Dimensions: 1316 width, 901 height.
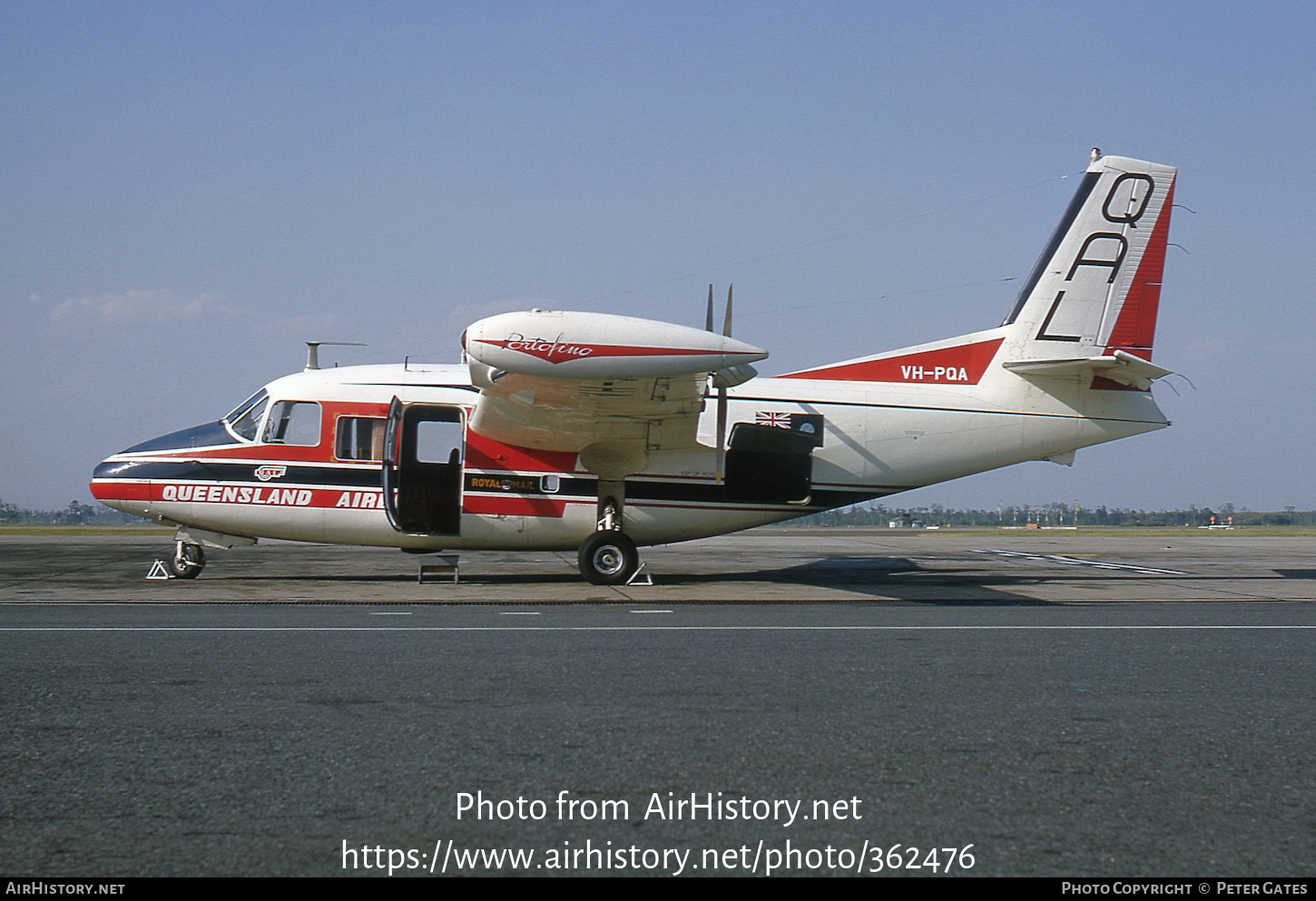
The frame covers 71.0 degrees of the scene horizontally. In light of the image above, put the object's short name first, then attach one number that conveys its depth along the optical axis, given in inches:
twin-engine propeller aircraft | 545.0
